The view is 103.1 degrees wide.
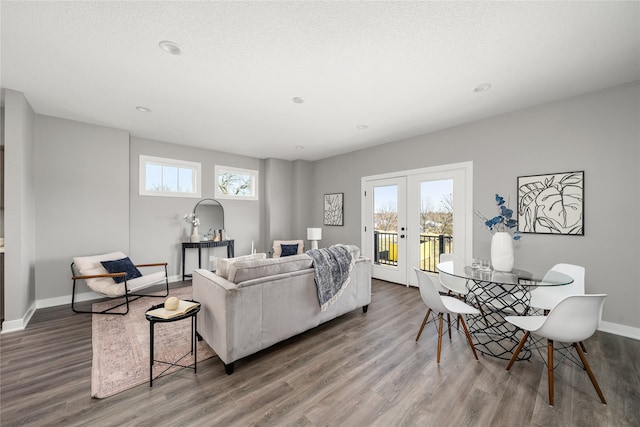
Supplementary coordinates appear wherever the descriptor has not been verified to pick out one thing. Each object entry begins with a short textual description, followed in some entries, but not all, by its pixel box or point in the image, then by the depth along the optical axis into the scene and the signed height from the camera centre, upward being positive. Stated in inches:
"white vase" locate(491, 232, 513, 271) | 97.6 -15.5
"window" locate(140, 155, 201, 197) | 181.9 +26.5
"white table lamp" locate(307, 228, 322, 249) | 226.1 -20.4
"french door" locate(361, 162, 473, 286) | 156.3 -4.5
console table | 190.1 -25.5
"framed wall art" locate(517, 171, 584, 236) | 116.3 +4.3
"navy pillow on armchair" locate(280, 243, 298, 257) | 219.3 -32.8
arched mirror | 205.5 -2.4
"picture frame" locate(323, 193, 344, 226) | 229.6 +2.9
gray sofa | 80.7 -32.6
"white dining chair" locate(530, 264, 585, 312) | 93.4 -30.3
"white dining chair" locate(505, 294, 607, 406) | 65.3 -29.2
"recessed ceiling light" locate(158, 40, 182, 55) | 81.9 +54.5
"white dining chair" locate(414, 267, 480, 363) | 86.5 -33.0
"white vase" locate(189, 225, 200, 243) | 192.4 -18.2
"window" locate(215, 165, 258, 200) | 218.4 +26.2
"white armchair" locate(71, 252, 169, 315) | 129.6 -33.7
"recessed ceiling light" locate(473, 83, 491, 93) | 108.3 +54.3
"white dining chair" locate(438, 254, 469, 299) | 111.3 -32.7
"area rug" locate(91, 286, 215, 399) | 77.4 -51.5
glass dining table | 85.4 -35.4
